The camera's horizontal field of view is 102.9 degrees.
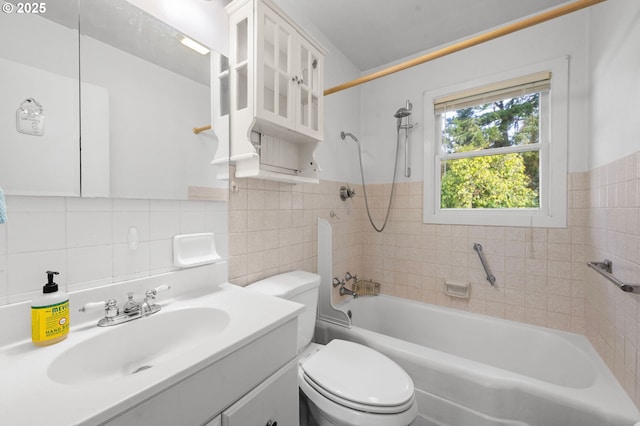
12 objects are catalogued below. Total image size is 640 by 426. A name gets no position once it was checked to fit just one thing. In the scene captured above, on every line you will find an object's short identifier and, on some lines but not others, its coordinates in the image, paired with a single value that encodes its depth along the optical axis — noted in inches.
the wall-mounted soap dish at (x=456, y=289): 74.2
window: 64.5
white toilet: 37.1
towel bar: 36.0
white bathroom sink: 26.1
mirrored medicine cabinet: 28.3
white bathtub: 41.5
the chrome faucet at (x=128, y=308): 31.6
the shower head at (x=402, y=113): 79.0
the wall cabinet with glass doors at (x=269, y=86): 44.7
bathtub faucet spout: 77.1
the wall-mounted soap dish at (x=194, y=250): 40.7
